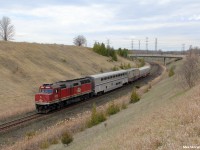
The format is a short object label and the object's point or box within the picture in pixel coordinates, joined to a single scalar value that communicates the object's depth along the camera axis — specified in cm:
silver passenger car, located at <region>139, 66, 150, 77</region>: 7175
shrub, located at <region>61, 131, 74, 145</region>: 1820
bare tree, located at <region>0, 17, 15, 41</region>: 12569
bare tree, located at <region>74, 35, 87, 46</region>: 17662
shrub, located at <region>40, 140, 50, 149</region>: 1921
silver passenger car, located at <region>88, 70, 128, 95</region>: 4470
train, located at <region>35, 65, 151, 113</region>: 3322
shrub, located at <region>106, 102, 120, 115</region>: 2781
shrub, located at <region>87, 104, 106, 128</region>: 2383
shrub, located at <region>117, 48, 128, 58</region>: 13348
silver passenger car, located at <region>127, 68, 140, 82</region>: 6215
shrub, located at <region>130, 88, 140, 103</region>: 3341
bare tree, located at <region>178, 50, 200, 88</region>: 3055
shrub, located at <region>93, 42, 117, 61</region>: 11069
